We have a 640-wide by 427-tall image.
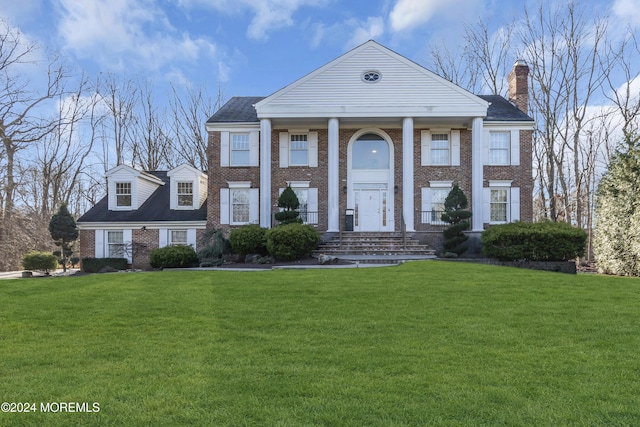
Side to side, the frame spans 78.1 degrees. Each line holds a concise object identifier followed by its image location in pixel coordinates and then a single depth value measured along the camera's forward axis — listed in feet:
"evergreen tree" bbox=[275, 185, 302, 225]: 56.75
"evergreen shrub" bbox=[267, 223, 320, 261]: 49.88
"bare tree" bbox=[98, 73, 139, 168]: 104.12
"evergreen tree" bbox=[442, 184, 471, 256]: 54.65
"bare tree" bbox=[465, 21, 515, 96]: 94.50
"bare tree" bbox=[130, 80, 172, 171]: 108.17
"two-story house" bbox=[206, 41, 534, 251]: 59.82
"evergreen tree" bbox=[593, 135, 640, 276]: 44.42
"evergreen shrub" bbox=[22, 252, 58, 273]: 56.65
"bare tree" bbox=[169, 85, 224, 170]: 109.09
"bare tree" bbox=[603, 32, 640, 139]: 76.38
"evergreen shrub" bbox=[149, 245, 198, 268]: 54.24
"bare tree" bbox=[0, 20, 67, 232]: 68.56
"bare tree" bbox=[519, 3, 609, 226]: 82.17
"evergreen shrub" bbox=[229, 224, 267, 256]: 54.29
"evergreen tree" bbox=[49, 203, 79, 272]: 61.36
